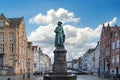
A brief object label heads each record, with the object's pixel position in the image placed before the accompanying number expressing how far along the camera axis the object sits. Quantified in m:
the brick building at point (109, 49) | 39.24
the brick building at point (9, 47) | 44.30
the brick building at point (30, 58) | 57.37
